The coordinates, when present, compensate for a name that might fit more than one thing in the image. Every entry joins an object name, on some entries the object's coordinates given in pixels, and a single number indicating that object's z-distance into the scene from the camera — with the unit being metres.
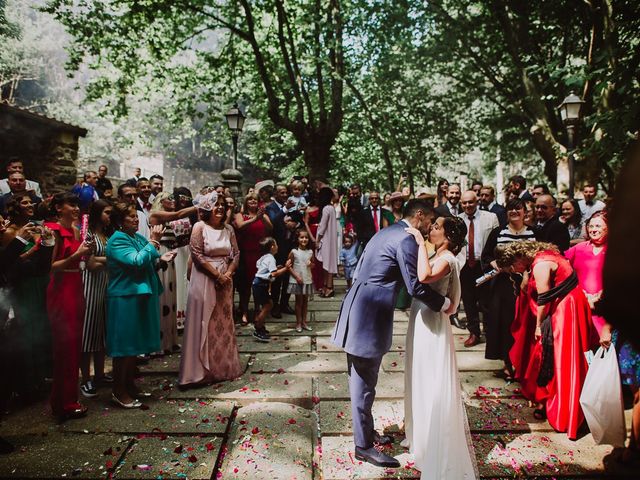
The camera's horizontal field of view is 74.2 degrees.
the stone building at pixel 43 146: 9.09
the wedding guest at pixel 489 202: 6.68
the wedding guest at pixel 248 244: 6.85
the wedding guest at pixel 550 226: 5.33
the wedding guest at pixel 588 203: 7.88
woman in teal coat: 3.83
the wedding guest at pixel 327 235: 8.67
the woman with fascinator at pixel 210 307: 4.54
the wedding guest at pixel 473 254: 6.10
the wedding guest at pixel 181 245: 5.89
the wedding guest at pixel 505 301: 4.86
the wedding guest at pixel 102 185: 8.06
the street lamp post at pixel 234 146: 10.47
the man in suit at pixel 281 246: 7.55
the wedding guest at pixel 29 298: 3.59
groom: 3.10
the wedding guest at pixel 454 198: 6.85
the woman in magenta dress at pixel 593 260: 3.94
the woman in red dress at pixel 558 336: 3.63
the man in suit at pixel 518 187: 7.68
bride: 2.75
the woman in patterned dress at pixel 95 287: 4.09
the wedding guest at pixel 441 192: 7.88
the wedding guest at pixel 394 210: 8.38
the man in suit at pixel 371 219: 8.71
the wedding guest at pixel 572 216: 6.80
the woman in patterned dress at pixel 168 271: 5.31
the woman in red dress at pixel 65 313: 3.62
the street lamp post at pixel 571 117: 9.31
